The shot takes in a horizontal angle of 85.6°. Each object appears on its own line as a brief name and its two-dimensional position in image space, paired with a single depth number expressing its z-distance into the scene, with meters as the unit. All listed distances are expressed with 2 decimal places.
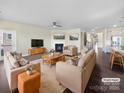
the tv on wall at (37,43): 5.95
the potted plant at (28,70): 1.71
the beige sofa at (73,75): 1.54
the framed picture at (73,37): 6.96
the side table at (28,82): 1.48
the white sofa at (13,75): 1.70
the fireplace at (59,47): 7.17
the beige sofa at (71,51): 5.29
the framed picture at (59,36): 7.34
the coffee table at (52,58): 3.48
